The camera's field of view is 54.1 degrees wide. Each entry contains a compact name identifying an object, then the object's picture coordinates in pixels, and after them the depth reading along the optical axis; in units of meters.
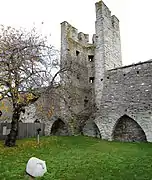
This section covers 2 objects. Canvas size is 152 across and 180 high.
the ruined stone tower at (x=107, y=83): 11.85
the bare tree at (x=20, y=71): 8.30
